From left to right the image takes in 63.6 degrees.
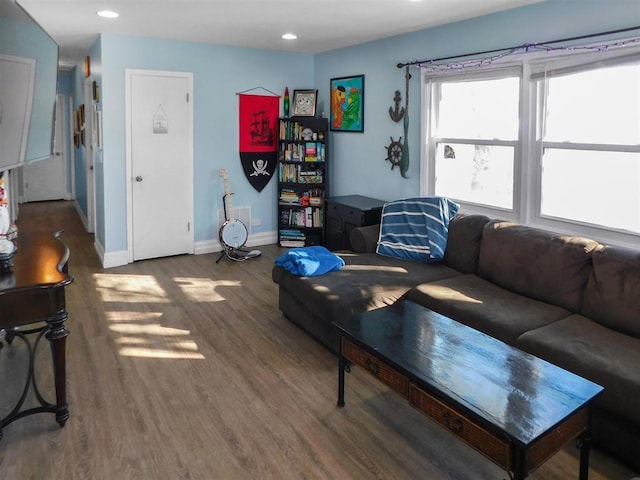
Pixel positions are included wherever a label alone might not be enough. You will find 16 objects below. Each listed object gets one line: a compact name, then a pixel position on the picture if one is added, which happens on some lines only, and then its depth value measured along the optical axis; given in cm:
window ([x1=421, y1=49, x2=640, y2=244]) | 331
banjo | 555
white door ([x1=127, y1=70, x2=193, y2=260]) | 524
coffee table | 178
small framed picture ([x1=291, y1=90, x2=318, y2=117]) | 598
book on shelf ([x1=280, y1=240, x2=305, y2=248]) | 614
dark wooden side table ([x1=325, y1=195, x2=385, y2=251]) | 484
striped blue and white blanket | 395
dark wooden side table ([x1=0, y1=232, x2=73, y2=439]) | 221
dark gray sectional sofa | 227
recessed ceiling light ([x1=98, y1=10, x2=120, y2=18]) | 405
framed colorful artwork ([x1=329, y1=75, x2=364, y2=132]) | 548
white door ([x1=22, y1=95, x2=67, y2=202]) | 941
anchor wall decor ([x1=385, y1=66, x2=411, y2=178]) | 486
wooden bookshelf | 590
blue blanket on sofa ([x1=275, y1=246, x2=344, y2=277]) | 356
